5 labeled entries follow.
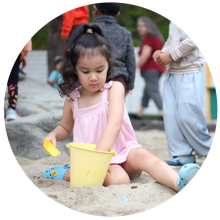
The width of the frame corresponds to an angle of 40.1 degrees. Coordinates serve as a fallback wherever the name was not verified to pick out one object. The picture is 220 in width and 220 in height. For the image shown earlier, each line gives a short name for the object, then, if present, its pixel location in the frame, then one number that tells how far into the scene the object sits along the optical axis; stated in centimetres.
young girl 198
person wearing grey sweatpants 260
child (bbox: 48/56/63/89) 566
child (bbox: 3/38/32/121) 318
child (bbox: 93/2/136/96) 294
